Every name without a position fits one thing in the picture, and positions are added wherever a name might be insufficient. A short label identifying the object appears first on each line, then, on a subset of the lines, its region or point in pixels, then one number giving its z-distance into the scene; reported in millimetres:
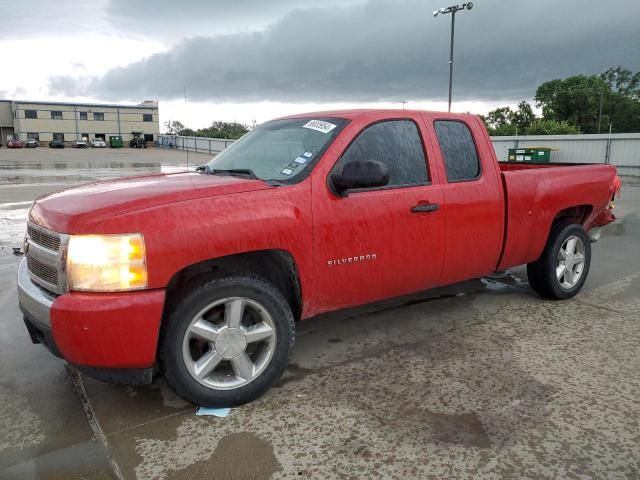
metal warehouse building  79625
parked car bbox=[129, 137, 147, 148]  66500
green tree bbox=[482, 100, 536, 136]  78438
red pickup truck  2656
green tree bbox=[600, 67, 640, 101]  83438
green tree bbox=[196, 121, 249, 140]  91612
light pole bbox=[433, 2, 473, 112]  30578
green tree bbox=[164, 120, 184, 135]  94625
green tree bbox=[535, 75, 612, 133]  71938
